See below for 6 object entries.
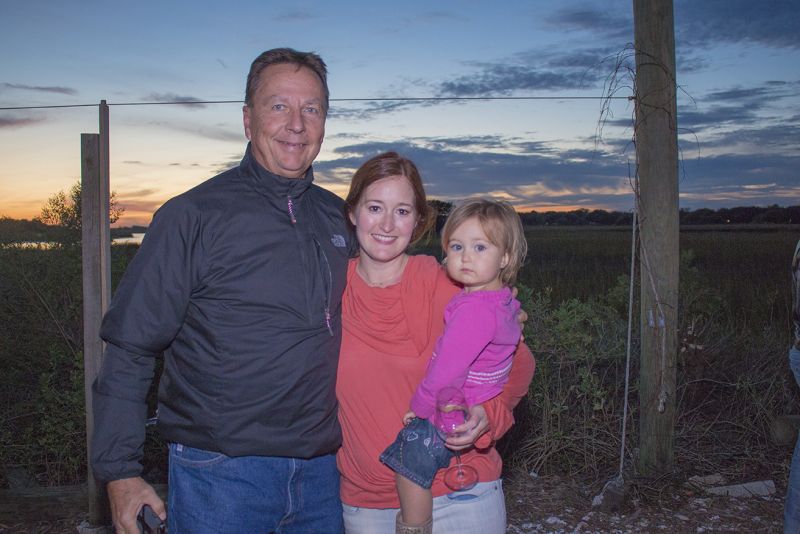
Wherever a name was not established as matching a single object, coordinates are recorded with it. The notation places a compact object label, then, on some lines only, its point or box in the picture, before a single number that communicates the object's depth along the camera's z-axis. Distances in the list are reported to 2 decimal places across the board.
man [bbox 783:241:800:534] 3.52
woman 2.27
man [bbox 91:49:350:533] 2.03
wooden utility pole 4.28
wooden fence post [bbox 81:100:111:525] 4.02
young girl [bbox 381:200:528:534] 2.20
